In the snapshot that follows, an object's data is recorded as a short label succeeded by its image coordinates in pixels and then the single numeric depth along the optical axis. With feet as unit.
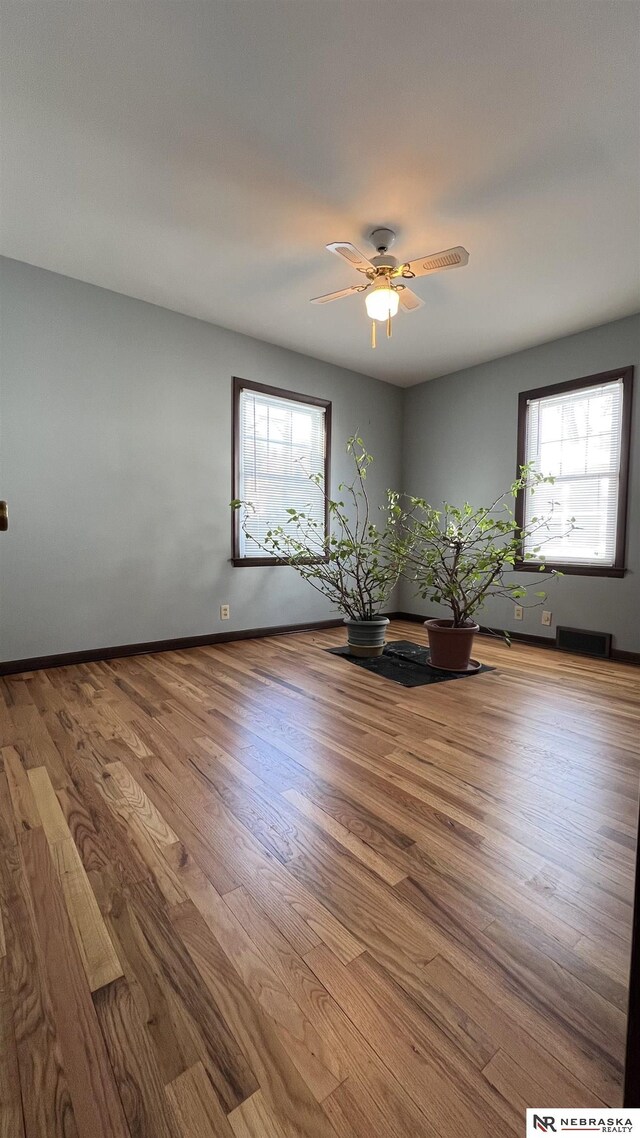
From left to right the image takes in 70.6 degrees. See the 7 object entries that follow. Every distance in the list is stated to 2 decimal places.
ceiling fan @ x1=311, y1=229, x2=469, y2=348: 7.15
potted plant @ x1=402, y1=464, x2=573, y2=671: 9.42
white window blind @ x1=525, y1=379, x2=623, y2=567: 11.44
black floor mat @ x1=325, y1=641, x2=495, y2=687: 9.22
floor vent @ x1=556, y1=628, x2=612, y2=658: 11.41
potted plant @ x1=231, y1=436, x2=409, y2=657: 10.85
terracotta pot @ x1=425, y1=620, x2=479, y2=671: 9.65
